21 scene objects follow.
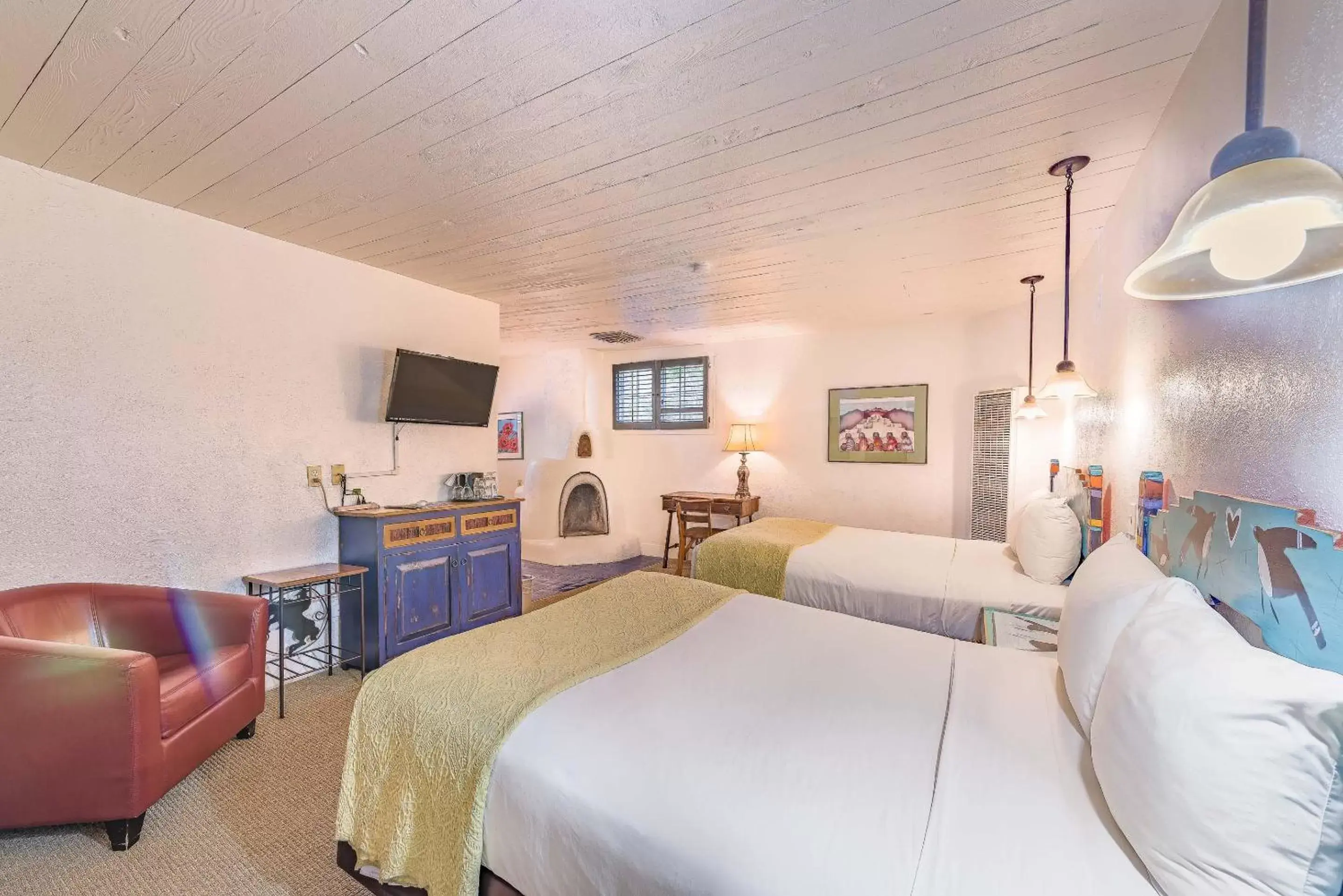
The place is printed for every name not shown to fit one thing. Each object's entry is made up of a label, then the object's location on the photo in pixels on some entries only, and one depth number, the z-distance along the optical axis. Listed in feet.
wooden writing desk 16.76
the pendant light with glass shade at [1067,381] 7.63
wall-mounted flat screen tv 10.91
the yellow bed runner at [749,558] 10.35
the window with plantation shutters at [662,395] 19.11
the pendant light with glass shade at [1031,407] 10.66
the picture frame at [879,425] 15.37
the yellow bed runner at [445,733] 4.09
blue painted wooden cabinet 9.95
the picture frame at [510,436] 21.11
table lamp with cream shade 17.39
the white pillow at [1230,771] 2.33
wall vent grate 13.34
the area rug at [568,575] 15.88
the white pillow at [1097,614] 4.10
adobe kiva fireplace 19.11
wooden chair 17.15
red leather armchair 5.41
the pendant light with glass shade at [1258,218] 2.45
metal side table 8.93
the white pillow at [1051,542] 8.34
